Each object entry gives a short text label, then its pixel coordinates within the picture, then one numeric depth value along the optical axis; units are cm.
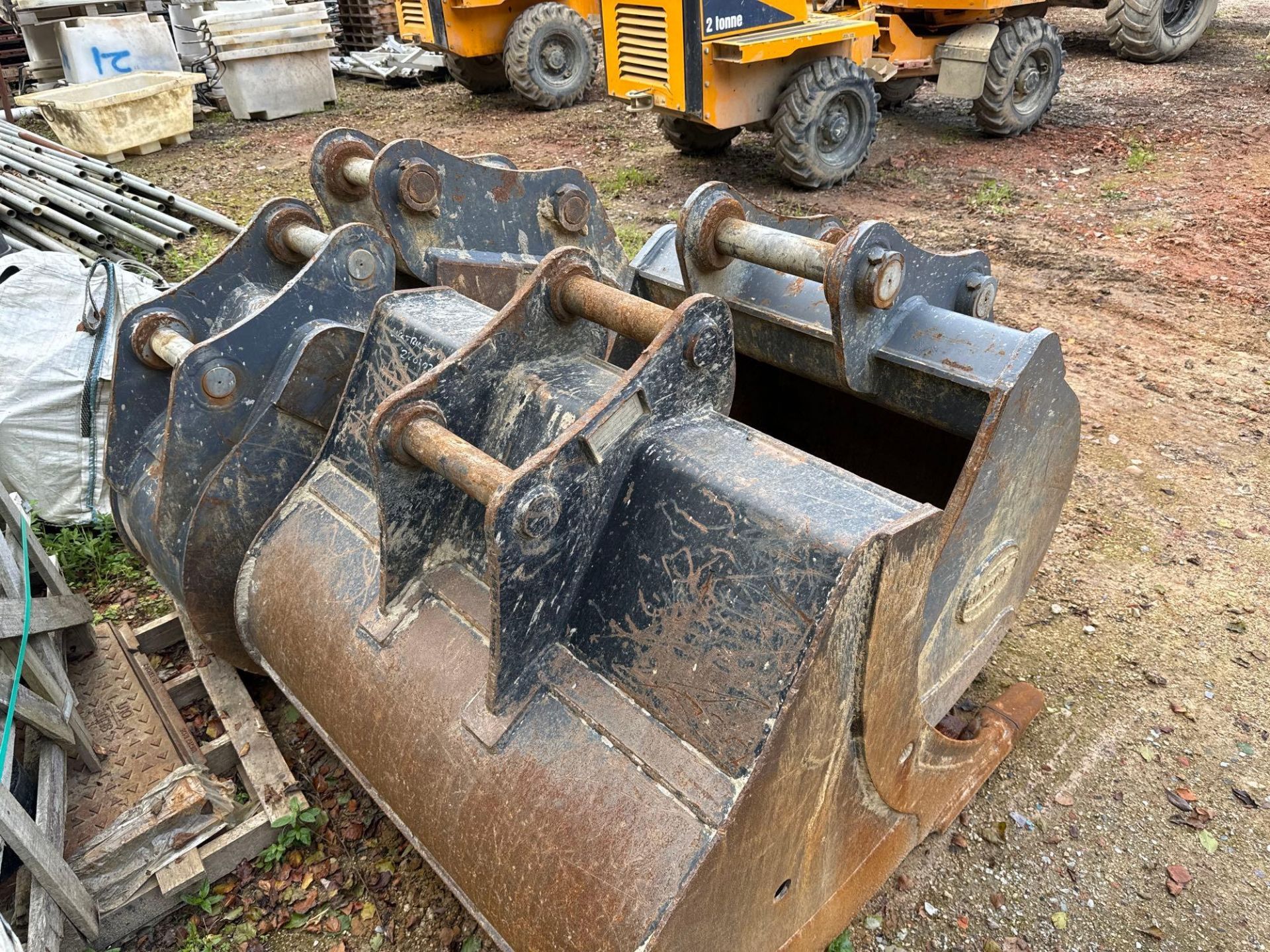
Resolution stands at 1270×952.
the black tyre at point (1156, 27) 1092
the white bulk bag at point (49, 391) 383
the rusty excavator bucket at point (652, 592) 151
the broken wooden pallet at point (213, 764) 240
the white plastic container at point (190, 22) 1271
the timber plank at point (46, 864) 211
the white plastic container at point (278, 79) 1151
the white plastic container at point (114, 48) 1131
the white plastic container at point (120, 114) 962
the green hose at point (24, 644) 234
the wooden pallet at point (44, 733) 217
